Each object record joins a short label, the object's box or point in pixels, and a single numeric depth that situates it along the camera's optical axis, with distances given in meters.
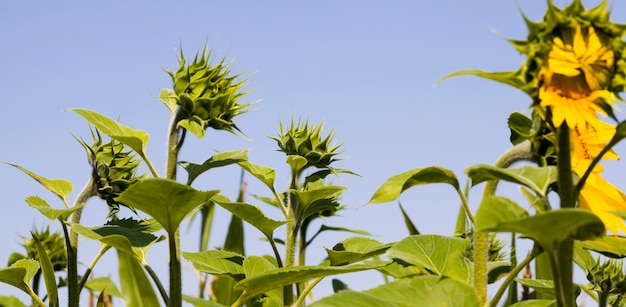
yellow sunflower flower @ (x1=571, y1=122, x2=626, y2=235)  2.32
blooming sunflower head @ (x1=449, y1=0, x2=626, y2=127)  2.17
